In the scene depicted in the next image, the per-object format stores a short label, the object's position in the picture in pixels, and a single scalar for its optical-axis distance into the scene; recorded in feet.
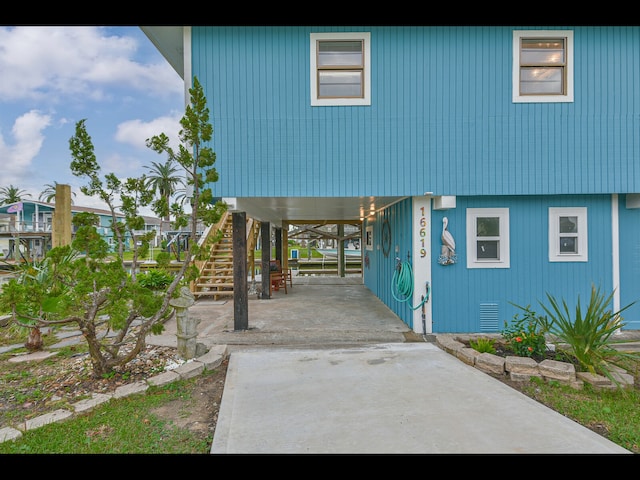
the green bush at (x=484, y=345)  13.93
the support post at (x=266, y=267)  28.63
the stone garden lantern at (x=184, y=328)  13.69
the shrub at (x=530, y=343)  13.34
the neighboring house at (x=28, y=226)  62.49
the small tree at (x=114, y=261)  10.83
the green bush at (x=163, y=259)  12.55
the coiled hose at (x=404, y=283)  18.50
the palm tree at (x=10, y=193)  123.11
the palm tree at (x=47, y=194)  116.88
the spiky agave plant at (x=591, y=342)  12.12
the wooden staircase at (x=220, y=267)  28.73
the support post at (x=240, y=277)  18.21
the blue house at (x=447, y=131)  17.16
